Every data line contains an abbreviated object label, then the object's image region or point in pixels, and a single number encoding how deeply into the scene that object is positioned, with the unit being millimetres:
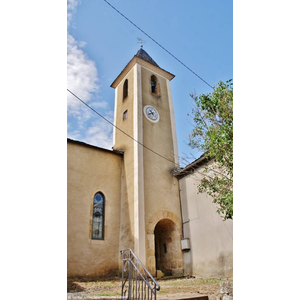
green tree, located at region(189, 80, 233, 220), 5155
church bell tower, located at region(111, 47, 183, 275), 8958
